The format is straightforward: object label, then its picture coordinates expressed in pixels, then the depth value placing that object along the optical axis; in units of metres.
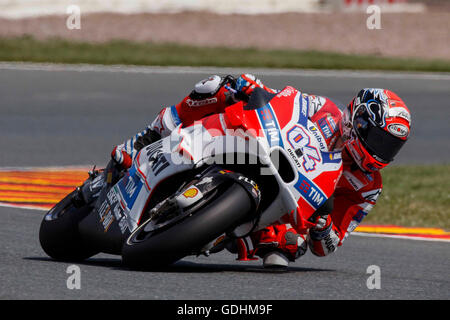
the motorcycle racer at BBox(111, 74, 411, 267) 11.40
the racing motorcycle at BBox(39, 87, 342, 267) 10.44
